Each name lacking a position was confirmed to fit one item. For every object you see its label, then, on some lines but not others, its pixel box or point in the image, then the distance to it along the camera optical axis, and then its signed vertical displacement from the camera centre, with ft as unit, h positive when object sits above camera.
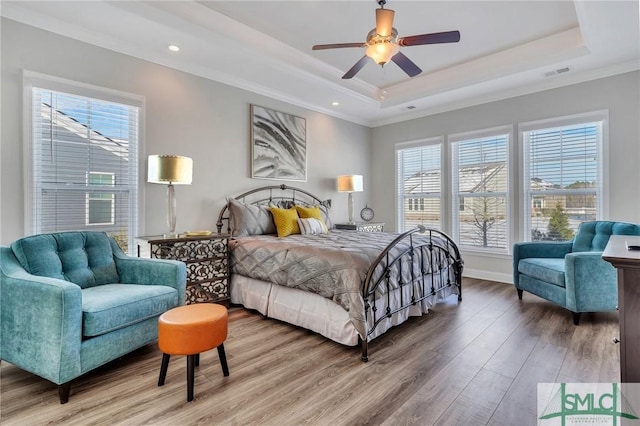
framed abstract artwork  14.76 +3.34
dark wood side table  4.38 -1.43
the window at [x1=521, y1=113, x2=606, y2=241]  13.33 +1.68
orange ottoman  6.31 -2.53
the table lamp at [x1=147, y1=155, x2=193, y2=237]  10.37 +1.37
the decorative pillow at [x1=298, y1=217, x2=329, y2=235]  13.74 -0.65
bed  8.33 -1.96
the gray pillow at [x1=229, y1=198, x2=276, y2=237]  12.85 -0.35
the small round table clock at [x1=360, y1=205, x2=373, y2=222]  20.52 -0.15
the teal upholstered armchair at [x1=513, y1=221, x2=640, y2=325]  9.93 -2.01
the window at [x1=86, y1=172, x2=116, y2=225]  10.29 +0.38
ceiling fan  8.38 +4.83
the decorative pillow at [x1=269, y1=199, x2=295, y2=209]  15.28 +0.39
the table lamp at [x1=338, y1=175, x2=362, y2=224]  17.61 +1.62
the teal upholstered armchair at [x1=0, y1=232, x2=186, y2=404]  6.15 -2.00
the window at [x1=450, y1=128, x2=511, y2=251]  15.88 +1.25
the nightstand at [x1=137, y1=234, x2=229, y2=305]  10.20 -1.62
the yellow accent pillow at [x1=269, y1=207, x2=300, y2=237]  13.26 -0.40
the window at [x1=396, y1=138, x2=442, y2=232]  18.33 +1.69
